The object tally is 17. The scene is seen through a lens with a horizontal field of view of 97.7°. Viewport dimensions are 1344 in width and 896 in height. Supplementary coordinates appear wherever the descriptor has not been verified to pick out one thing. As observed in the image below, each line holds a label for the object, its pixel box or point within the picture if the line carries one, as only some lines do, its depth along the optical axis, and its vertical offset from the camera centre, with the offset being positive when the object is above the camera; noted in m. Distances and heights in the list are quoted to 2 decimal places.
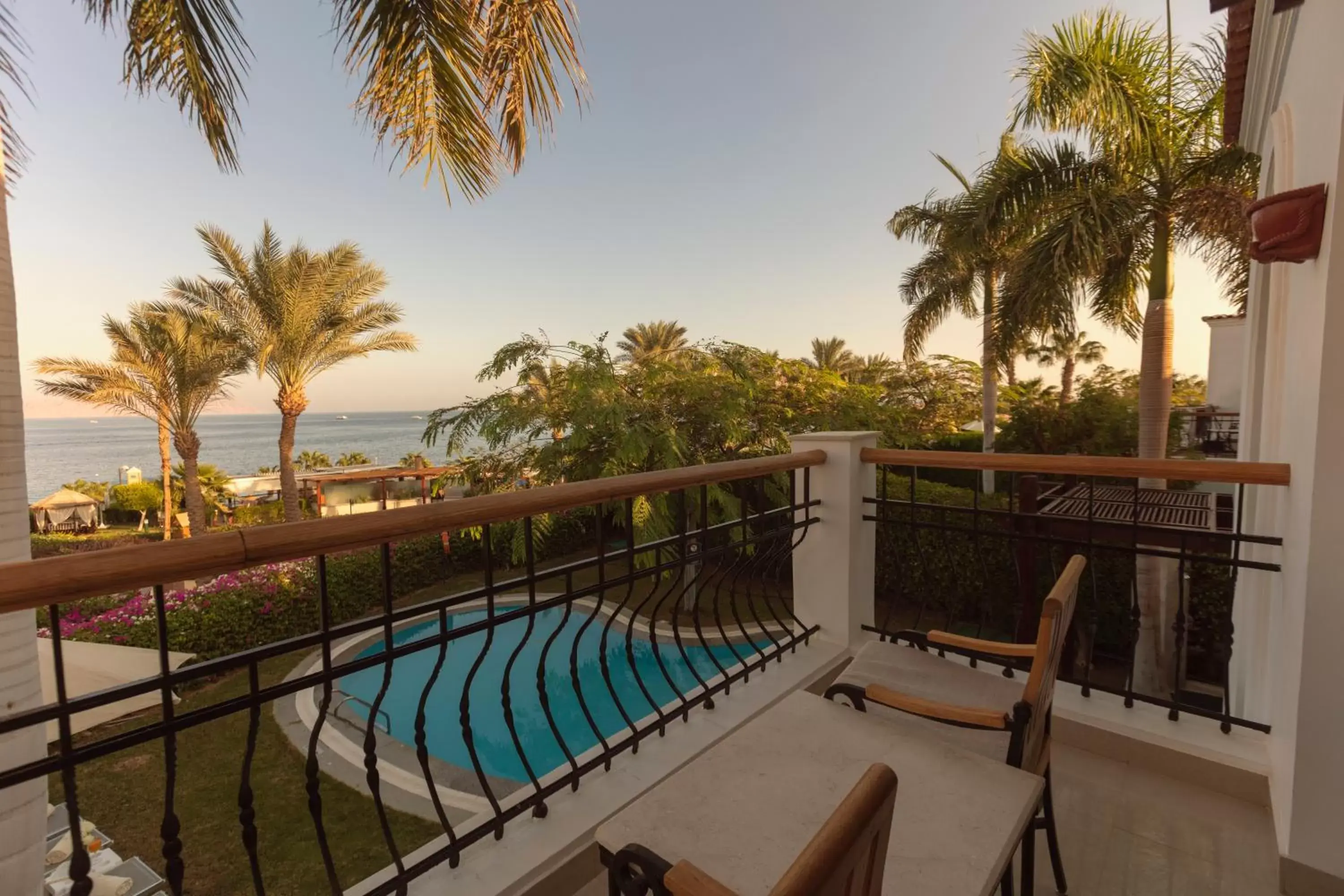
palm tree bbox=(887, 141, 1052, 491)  9.27 +2.95
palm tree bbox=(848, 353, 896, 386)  16.44 +1.25
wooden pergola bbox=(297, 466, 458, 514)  16.55 -1.96
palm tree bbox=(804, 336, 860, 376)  33.16 +3.48
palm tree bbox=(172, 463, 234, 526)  18.00 -2.32
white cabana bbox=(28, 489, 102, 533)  20.00 -3.47
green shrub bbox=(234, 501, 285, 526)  18.03 -3.23
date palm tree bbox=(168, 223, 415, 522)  12.42 +2.34
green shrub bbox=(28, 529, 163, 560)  15.83 -3.72
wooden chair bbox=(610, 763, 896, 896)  0.52 -0.41
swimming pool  6.78 -3.76
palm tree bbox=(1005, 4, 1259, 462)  6.93 +3.10
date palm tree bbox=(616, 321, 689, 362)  31.97 +4.18
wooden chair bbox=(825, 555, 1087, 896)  1.29 -0.80
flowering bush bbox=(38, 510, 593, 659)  8.37 -3.04
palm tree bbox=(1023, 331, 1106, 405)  17.70 +1.81
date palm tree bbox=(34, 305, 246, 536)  13.04 +0.96
